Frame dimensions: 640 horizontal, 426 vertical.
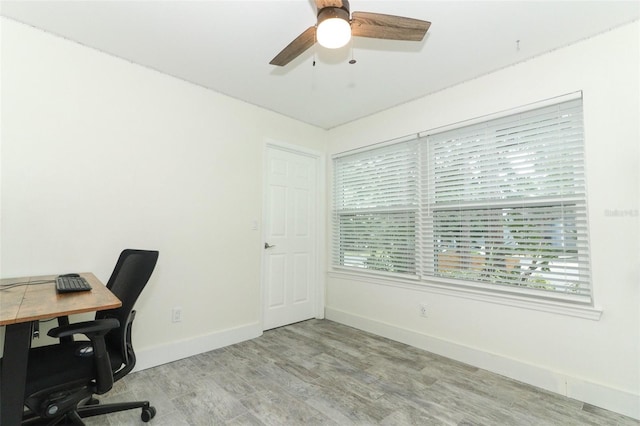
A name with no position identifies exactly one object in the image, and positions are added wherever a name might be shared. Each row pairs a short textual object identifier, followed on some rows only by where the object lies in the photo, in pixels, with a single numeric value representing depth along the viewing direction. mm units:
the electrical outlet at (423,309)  2992
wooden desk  1183
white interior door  3544
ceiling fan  1501
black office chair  1320
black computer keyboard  1594
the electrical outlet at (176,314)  2717
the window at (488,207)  2254
